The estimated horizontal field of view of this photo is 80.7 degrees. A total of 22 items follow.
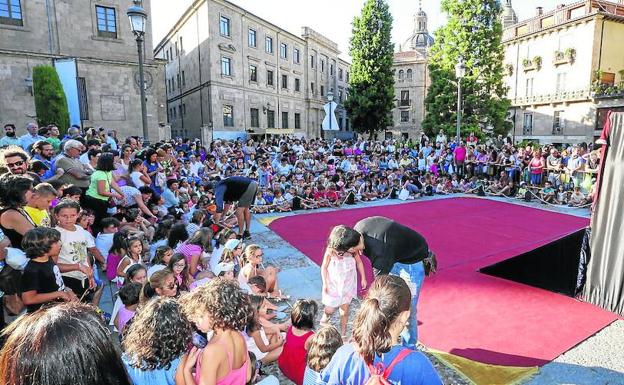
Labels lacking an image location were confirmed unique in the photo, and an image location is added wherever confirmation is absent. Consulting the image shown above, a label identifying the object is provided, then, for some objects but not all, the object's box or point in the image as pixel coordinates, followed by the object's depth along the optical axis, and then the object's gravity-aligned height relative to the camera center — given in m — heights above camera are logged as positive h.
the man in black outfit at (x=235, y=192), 8.20 -1.04
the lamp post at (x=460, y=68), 14.39 +2.96
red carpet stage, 4.39 -2.35
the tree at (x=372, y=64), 34.91 +7.62
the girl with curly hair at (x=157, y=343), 2.22 -1.19
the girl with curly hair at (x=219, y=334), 2.33 -1.24
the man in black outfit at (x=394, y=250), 3.87 -1.13
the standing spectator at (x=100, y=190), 6.51 -0.75
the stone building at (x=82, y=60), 16.98 +4.38
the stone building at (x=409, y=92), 52.41 +7.48
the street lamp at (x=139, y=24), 8.26 +2.78
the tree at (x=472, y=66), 26.75 +5.74
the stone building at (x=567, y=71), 30.20 +6.37
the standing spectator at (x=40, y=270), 3.25 -1.10
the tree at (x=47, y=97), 14.09 +1.94
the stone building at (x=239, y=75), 28.17 +6.28
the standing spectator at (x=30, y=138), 8.84 +0.24
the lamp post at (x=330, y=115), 14.71 +1.21
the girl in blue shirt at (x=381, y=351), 1.86 -1.10
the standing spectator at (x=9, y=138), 8.50 +0.24
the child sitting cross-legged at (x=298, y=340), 3.40 -1.83
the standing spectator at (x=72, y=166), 6.69 -0.34
